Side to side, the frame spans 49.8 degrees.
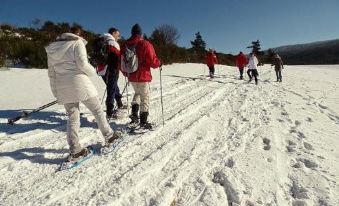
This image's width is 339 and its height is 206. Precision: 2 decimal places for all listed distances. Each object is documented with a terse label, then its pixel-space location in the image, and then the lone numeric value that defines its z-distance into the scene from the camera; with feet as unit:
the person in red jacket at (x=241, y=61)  68.49
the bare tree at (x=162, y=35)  134.53
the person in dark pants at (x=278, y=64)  64.60
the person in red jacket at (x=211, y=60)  63.25
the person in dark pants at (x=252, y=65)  59.94
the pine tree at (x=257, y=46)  270.87
